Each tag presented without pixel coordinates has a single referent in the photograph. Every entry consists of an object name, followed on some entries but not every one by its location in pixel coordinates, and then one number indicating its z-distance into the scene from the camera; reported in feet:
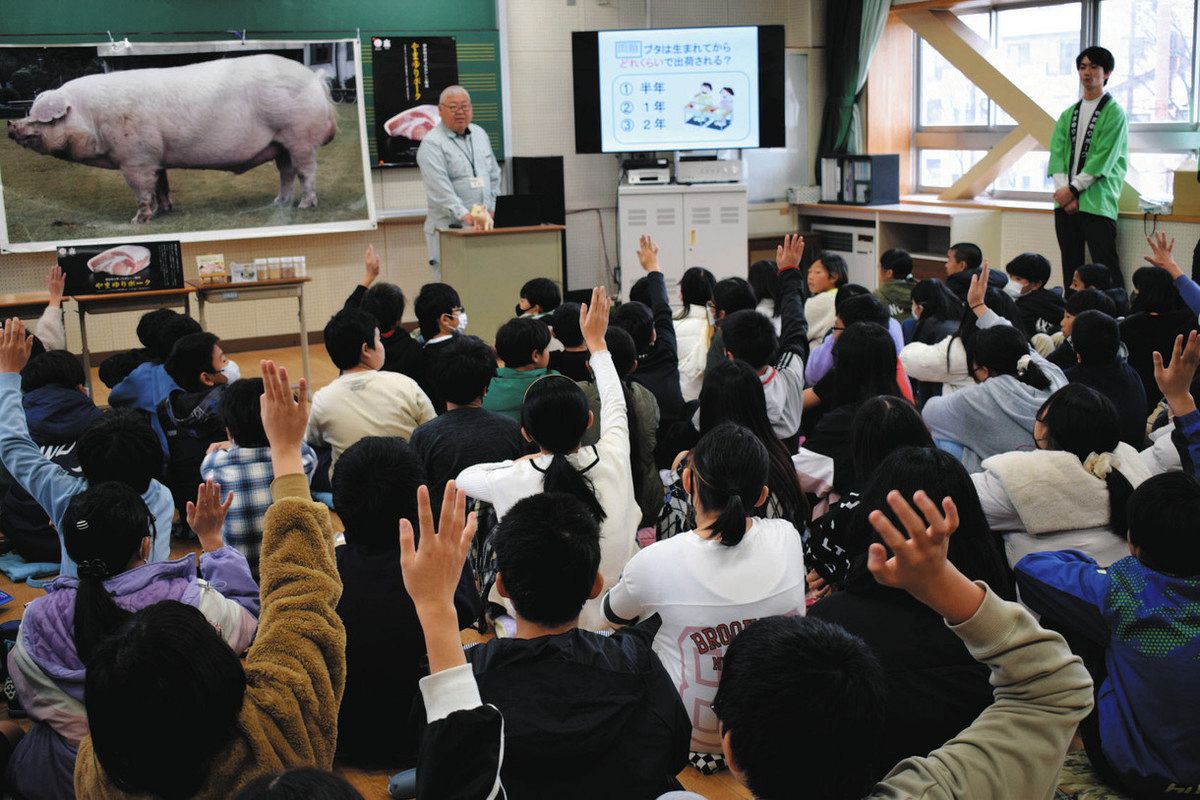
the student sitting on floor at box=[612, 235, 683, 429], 12.83
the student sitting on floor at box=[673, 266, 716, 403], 14.23
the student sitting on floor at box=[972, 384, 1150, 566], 7.80
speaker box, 26.48
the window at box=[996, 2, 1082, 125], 25.61
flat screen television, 26.81
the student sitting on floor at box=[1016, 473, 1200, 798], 6.16
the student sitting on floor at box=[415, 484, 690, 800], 5.00
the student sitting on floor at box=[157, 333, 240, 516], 12.38
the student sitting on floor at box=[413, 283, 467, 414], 14.34
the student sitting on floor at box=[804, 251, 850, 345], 15.67
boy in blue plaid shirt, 9.59
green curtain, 28.63
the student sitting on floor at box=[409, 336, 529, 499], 10.11
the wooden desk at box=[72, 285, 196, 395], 19.07
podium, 22.09
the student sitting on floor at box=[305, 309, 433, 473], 11.85
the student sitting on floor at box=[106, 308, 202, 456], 13.67
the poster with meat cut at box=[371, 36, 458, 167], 25.32
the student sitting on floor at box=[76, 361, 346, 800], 4.22
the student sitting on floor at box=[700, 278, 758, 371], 14.69
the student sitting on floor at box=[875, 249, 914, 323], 17.56
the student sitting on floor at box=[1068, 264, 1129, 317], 16.46
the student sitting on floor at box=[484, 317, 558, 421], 11.56
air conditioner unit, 28.37
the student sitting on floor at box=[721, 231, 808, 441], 11.35
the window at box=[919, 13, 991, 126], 28.07
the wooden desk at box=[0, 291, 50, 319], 19.10
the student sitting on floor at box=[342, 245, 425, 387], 14.64
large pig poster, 22.89
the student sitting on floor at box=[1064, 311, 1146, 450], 11.45
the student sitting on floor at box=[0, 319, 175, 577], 8.93
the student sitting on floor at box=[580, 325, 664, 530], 10.95
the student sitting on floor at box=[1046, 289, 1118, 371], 14.14
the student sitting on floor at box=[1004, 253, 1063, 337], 16.15
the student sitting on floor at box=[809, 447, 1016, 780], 5.60
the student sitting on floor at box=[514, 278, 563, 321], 16.17
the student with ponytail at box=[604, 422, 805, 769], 6.91
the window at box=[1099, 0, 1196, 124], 23.17
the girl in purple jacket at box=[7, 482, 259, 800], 6.70
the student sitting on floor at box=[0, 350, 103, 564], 12.65
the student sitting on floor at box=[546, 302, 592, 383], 12.12
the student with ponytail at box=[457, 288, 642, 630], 8.72
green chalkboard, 22.77
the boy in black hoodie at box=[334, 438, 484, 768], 7.34
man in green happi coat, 21.33
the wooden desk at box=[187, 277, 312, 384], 20.49
